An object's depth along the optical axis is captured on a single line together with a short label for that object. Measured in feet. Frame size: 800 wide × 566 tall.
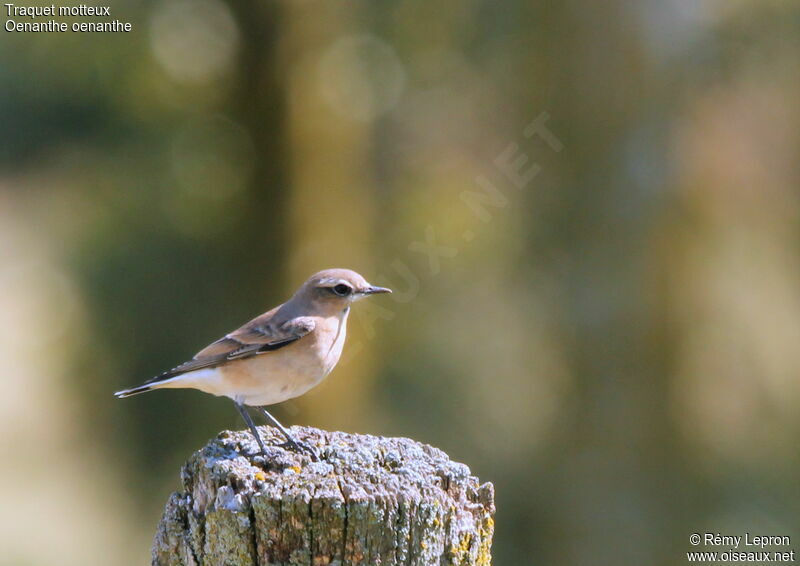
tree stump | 21.75
